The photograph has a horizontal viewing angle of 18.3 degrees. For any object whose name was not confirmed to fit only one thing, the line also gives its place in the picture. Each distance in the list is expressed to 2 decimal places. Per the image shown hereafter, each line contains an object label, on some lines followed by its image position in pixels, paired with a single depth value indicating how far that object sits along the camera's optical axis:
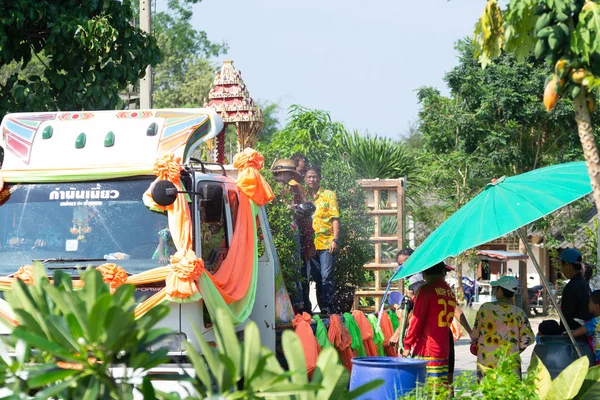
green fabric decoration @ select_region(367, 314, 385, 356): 19.71
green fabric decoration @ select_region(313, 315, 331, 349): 17.68
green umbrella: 13.59
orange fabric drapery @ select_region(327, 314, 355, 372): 18.12
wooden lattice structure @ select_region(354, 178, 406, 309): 22.86
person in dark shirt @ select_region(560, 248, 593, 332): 17.40
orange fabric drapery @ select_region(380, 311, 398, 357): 20.02
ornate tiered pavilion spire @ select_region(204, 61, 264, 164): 23.80
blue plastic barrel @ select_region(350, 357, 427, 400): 13.04
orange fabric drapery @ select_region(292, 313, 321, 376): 17.01
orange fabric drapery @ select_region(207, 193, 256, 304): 15.45
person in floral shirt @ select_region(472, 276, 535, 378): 16.13
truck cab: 14.95
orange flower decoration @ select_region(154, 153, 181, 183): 14.81
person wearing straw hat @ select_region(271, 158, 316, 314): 20.09
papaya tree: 10.11
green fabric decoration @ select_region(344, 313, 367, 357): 18.84
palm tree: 26.52
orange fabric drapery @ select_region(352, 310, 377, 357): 19.27
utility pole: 30.24
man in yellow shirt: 20.58
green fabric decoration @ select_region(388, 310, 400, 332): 20.76
